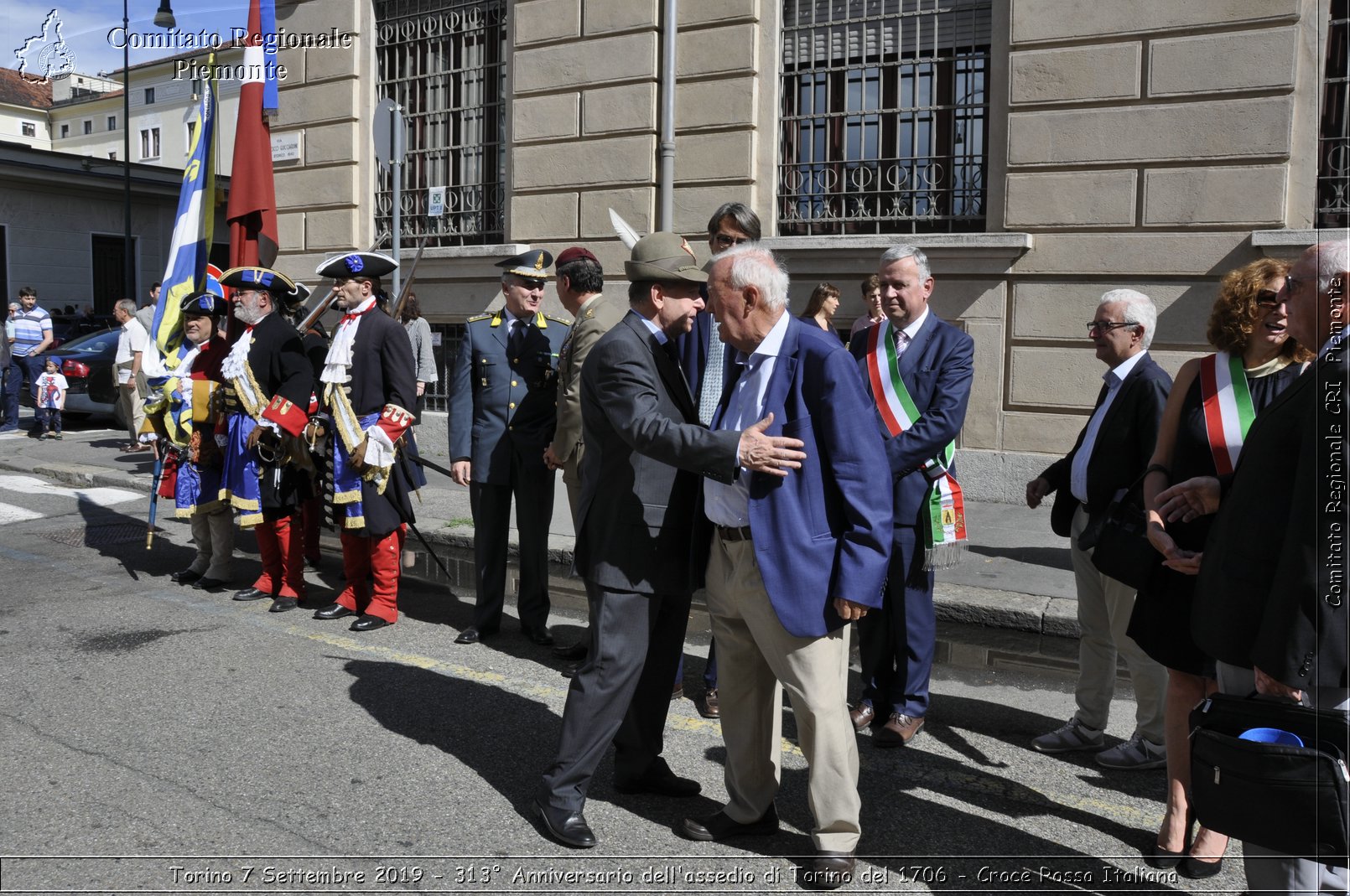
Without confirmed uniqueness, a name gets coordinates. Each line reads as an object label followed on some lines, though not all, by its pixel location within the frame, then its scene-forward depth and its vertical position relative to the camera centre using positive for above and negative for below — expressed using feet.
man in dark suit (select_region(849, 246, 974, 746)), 15.29 -2.06
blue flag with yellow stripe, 31.14 +2.59
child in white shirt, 47.62 -3.14
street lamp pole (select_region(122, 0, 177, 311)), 91.04 +8.64
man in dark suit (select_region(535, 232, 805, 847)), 12.12 -2.06
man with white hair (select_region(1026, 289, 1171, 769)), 13.55 -2.13
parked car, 51.78 -3.02
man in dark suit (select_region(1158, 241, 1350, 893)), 8.11 -1.65
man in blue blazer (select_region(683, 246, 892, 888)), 10.91 -1.93
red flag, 30.66 +3.48
